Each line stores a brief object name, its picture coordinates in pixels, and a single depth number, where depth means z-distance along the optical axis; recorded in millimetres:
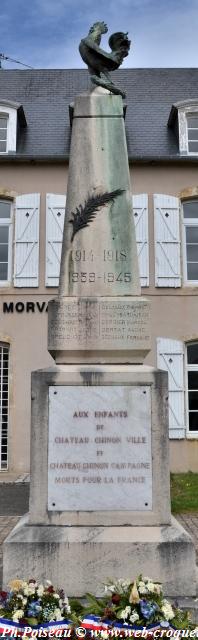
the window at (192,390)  11609
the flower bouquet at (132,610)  2705
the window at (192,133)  12805
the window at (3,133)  12703
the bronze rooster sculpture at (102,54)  4270
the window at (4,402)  11633
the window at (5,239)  12008
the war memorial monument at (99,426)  3412
